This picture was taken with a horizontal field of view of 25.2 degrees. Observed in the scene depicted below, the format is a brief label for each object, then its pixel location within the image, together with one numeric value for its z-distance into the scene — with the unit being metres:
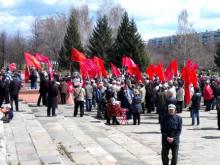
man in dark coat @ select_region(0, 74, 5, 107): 22.08
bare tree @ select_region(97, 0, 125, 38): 75.88
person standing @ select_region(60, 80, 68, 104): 29.22
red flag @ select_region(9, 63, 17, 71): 40.36
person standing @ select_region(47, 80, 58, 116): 21.52
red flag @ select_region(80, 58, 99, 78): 29.19
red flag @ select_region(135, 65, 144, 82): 28.53
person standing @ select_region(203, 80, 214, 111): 26.82
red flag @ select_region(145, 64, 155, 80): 29.91
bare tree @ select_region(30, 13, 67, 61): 82.81
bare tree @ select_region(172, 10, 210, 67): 80.00
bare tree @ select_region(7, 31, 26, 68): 89.31
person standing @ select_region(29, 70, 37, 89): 35.62
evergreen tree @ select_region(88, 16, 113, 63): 65.25
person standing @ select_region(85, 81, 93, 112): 25.34
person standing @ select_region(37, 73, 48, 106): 25.83
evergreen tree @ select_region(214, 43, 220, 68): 74.32
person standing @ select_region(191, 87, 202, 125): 20.48
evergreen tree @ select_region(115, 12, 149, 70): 58.12
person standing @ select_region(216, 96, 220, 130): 19.44
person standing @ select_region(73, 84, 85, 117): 22.17
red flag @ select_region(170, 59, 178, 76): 27.79
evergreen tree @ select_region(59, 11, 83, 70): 67.81
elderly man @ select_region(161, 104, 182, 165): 11.15
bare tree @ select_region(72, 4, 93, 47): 78.44
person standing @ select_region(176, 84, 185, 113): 25.05
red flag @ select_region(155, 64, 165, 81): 26.92
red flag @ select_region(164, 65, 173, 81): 27.66
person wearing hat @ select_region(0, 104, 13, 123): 18.25
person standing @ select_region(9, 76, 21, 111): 23.08
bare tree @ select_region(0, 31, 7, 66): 86.75
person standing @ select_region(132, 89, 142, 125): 20.53
